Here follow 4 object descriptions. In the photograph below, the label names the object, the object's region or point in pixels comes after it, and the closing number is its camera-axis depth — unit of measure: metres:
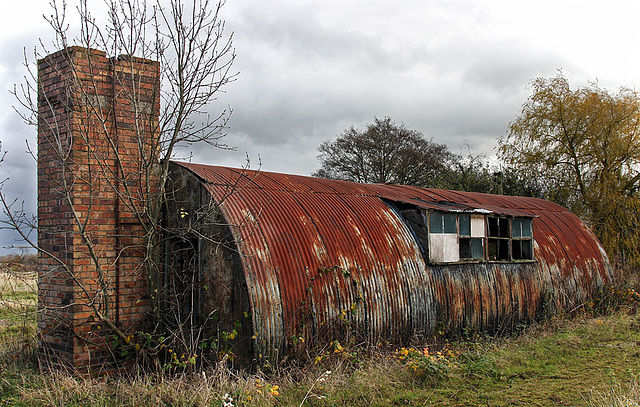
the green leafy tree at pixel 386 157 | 40.34
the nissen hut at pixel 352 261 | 8.03
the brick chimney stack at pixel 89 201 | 8.18
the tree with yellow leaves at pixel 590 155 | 22.89
